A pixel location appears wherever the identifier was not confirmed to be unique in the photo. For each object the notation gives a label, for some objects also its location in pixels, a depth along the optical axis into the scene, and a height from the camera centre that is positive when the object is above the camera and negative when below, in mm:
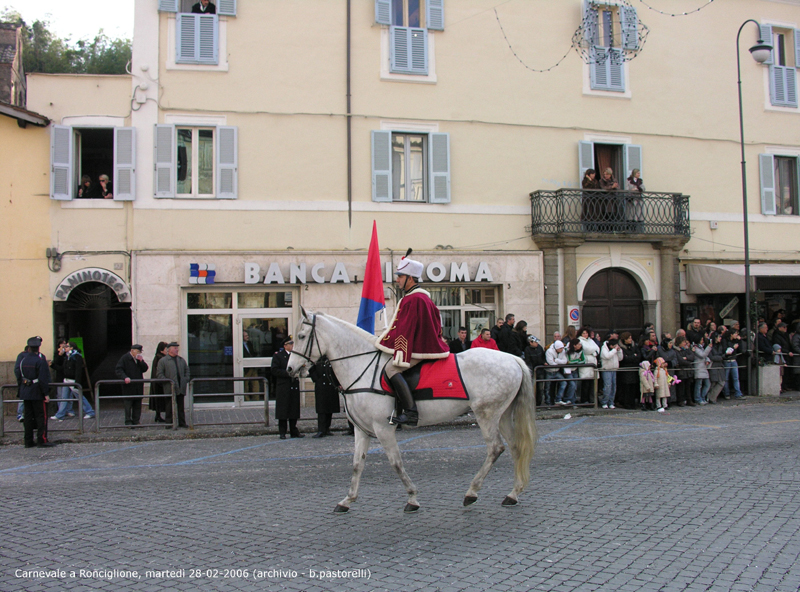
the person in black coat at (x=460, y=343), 13995 -393
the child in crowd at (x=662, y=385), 14344 -1378
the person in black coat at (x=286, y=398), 11336 -1230
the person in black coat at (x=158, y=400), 12666 -1381
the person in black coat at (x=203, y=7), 15562 +7591
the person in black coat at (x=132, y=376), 12492 -905
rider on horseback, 6359 -145
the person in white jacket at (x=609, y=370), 14359 -1035
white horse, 6418 -711
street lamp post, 15812 +5045
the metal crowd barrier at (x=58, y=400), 11344 -1185
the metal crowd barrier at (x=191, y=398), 12094 -1303
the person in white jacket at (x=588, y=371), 14461 -1057
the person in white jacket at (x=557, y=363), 14297 -877
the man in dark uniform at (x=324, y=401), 11484 -1305
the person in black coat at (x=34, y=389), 10914 -963
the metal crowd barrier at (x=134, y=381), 11805 -1237
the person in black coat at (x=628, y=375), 14461 -1171
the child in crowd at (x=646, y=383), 14266 -1323
